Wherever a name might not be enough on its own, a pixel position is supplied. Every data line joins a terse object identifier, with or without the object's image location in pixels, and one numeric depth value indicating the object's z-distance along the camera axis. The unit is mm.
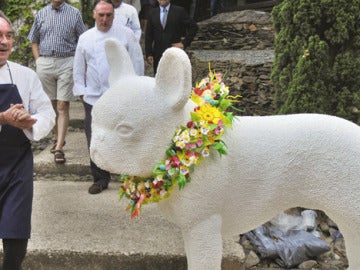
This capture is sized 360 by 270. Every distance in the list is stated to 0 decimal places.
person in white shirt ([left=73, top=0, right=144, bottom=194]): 4238
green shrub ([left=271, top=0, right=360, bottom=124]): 3994
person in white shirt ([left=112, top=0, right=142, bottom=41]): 5156
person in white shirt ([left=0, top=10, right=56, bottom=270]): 2604
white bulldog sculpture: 2162
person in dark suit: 5871
